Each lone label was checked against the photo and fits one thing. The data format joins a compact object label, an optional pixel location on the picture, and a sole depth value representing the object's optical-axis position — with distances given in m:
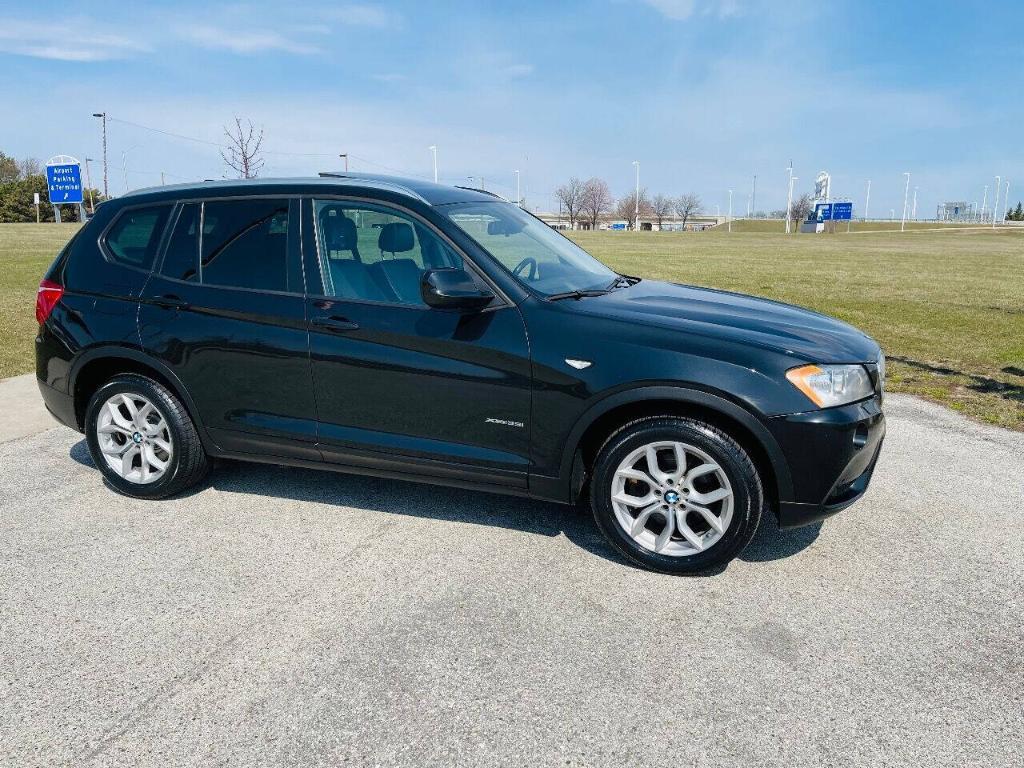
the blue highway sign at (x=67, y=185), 55.00
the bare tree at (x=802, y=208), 136.62
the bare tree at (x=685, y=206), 154.00
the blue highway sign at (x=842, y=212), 100.50
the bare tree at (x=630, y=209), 132.62
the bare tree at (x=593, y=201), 127.93
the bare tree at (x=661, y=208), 151.62
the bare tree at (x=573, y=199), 127.94
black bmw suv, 3.45
